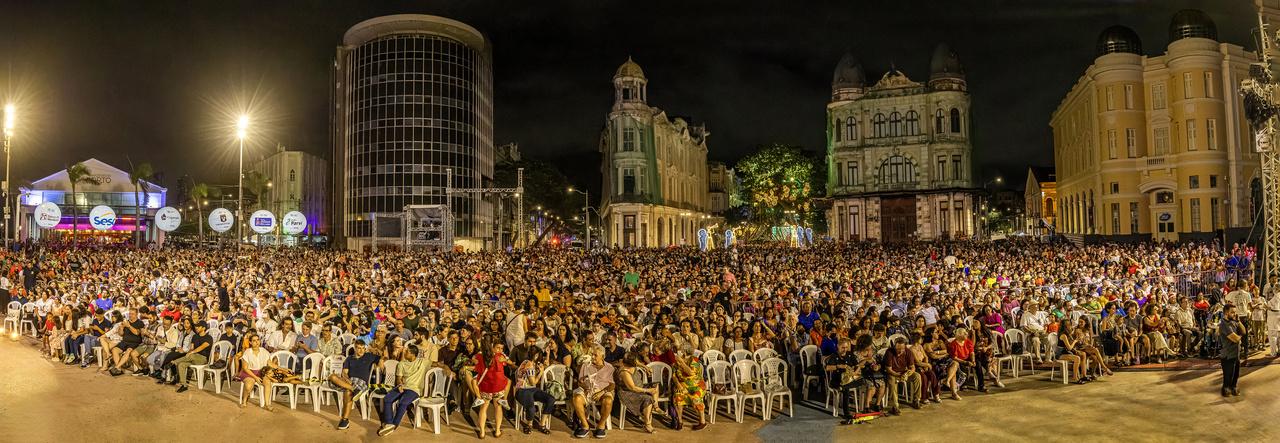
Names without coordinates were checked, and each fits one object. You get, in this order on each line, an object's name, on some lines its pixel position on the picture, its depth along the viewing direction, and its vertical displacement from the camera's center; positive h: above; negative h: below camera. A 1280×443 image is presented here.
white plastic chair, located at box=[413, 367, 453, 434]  9.52 -1.83
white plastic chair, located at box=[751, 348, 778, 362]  10.88 -1.52
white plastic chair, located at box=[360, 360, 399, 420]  10.02 -1.63
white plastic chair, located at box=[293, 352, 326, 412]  10.59 -1.69
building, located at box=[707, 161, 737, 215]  91.06 +7.66
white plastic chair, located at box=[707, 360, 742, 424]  10.08 -1.90
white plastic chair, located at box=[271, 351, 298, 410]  10.86 -1.58
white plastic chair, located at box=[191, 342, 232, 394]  11.80 -1.72
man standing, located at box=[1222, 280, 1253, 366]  13.45 -1.14
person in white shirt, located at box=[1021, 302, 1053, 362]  13.20 -1.45
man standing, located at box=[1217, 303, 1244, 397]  10.58 -1.55
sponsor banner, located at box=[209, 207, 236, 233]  34.06 +1.78
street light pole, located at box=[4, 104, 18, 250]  26.47 +5.09
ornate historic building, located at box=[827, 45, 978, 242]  55.84 +6.54
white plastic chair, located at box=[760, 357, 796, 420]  10.27 -1.88
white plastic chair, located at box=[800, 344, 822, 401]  11.66 -1.69
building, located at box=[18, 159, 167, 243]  79.19 +7.16
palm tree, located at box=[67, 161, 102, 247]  65.25 +8.34
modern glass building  68.38 +12.47
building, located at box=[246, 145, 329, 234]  92.00 +9.19
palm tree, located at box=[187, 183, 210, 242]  78.38 +7.09
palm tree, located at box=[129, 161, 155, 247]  65.46 +7.65
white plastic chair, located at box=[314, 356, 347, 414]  10.79 -1.66
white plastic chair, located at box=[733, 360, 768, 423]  10.09 -1.79
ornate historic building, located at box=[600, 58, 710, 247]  55.91 +6.22
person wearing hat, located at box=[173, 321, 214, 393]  11.97 -1.50
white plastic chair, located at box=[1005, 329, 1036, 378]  12.84 -1.66
